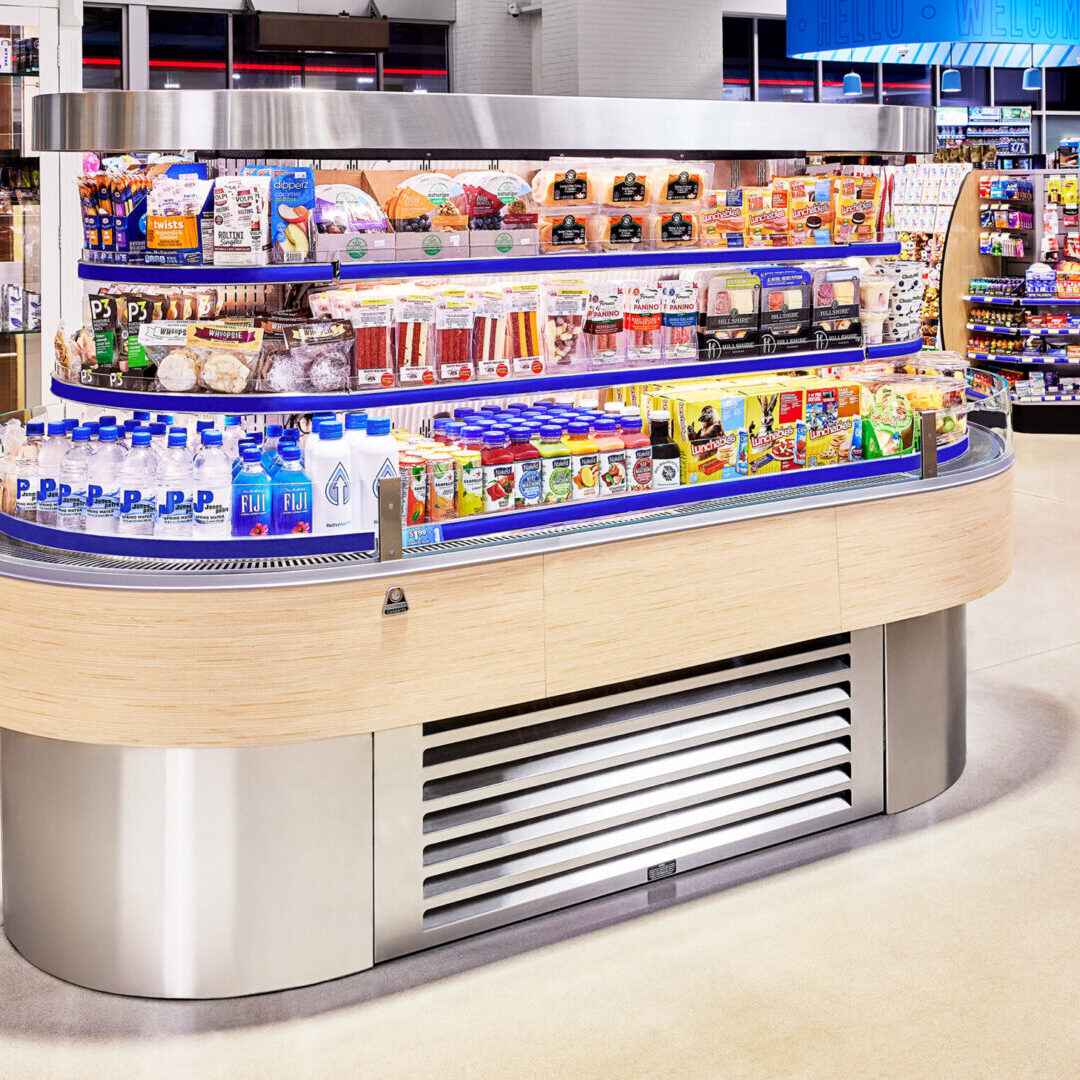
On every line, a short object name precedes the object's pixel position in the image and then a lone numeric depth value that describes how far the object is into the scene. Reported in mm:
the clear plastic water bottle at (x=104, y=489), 2961
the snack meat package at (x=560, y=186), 3352
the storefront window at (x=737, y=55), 14312
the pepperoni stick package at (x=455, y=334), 3176
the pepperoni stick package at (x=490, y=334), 3246
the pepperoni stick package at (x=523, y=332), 3295
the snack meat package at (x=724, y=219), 3623
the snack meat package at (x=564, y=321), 3361
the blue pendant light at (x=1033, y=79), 15500
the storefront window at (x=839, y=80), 15257
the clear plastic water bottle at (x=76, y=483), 2982
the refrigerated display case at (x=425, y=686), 2844
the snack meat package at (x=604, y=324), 3420
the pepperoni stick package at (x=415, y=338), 3119
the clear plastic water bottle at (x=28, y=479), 3059
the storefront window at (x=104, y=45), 12555
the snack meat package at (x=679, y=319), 3520
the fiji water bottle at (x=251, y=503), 2912
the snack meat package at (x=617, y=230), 3441
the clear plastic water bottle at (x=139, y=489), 2938
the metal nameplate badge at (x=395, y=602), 2912
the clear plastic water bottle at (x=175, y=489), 2924
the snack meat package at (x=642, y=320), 3471
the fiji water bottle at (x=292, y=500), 2938
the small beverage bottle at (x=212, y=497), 2922
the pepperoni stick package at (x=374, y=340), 3066
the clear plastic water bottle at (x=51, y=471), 3006
